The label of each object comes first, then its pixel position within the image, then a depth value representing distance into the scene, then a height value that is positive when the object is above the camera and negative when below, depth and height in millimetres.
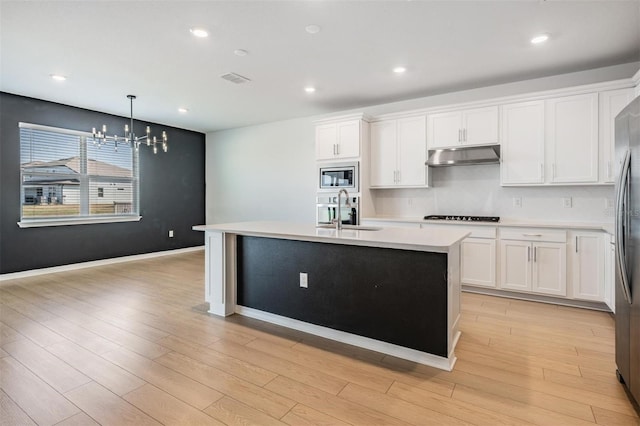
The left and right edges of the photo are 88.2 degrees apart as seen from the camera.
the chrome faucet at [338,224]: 3099 -148
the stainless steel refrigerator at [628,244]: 1816 -218
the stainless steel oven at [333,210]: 4887 -25
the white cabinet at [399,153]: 4629 +801
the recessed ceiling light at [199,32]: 2944 +1603
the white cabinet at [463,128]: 4133 +1042
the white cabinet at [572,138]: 3607 +773
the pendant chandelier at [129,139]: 4605 +1170
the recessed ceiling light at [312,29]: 2900 +1602
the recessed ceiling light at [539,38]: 3047 +1581
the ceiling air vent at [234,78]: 4043 +1644
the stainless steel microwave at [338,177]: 4891 +484
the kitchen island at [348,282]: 2324 -619
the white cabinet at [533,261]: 3605 -605
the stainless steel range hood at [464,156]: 4062 +663
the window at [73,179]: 5008 +526
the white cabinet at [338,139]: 4879 +1052
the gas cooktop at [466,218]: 4203 -137
